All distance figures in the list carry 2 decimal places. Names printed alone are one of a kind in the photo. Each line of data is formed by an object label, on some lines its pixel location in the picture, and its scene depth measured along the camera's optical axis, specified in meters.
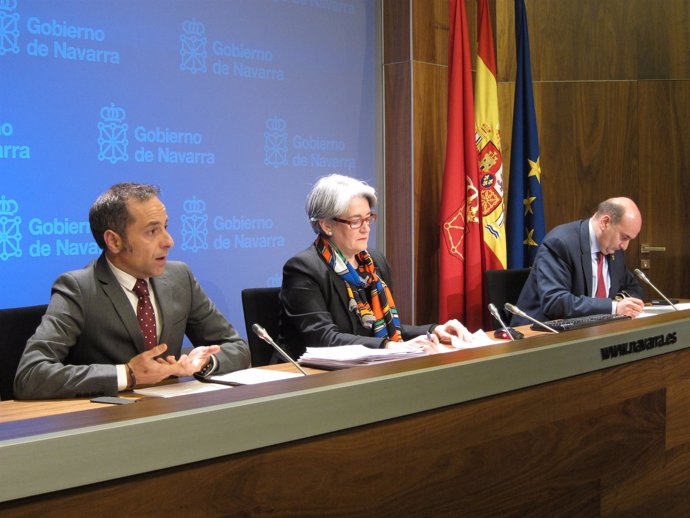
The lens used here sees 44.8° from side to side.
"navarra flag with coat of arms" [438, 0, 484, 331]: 5.08
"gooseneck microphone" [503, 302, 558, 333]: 2.93
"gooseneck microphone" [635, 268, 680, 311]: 4.08
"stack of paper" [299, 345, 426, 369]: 2.51
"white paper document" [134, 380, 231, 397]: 2.23
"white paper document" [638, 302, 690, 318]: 3.99
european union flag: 5.41
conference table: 1.29
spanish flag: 5.18
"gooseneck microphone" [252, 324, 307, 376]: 2.38
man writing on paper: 4.20
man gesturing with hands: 2.23
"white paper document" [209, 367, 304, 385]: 2.37
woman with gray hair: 3.18
